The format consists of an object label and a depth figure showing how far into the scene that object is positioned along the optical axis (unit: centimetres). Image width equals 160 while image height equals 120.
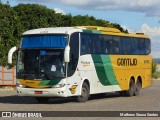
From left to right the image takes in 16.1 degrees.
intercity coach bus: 2309
